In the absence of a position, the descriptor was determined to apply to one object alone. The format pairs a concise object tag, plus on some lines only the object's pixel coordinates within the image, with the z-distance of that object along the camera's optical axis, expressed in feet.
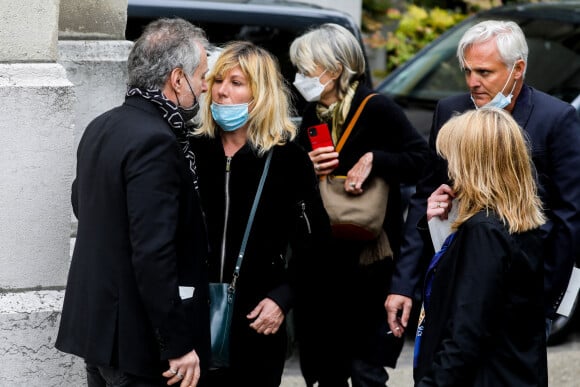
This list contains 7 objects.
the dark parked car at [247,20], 40.55
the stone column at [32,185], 26.73
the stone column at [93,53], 31.01
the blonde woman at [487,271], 21.42
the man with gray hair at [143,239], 21.97
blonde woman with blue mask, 26.58
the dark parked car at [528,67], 48.16
